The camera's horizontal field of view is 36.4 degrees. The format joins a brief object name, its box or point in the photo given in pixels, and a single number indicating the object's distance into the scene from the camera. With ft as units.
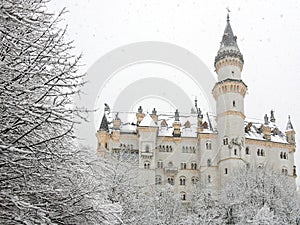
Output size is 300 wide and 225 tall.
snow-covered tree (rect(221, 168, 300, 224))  146.72
